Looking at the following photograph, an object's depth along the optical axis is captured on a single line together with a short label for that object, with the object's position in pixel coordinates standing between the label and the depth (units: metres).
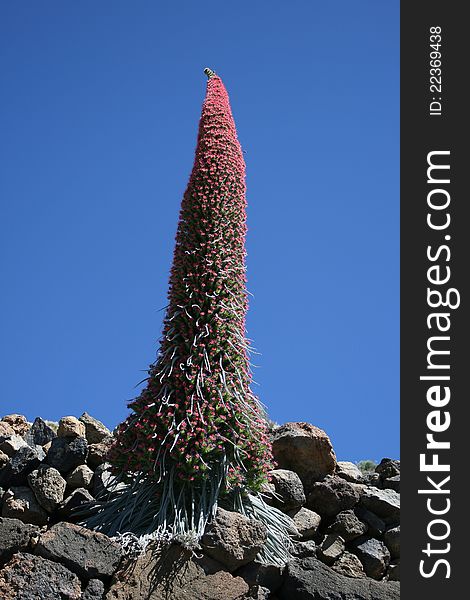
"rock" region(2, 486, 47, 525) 7.05
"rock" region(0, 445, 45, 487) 7.41
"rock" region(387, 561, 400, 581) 7.68
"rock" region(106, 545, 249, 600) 5.80
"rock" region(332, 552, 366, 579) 7.34
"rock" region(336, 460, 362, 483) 8.67
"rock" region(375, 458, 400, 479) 8.99
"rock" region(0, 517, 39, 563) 6.04
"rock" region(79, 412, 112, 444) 8.61
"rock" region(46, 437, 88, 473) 7.59
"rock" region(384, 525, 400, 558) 7.83
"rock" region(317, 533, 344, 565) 7.42
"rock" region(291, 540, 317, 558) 7.03
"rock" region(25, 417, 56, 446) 8.52
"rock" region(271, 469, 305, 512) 7.70
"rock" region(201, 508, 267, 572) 6.00
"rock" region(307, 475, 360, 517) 7.99
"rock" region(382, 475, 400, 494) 8.76
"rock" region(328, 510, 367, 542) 7.72
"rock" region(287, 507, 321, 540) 7.64
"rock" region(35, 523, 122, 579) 5.77
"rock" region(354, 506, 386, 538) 7.98
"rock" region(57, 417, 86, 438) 8.35
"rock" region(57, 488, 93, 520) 7.21
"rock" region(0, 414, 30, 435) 9.53
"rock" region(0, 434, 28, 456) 8.17
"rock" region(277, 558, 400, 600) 6.19
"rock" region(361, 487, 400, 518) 8.13
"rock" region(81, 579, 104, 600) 5.65
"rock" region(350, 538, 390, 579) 7.61
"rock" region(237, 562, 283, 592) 6.28
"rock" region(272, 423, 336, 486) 8.30
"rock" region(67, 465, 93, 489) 7.51
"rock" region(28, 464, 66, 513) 7.15
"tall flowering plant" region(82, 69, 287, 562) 6.52
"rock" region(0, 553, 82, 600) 5.57
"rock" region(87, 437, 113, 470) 7.98
